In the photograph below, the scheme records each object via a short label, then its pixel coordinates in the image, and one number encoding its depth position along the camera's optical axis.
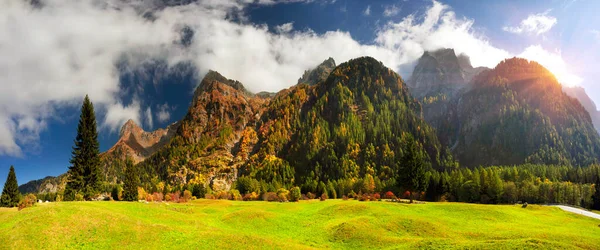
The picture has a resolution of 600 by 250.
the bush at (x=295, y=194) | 134.00
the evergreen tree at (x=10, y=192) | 112.94
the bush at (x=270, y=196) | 146.24
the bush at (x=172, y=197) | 140.69
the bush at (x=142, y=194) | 149.07
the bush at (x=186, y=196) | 137.12
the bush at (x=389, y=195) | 140.05
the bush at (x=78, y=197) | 78.61
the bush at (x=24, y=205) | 60.22
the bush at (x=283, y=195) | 141.04
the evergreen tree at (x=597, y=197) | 113.94
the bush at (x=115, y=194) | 135.25
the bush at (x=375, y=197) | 137.43
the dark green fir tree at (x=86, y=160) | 79.62
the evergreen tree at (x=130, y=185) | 105.25
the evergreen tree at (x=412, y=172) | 113.69
